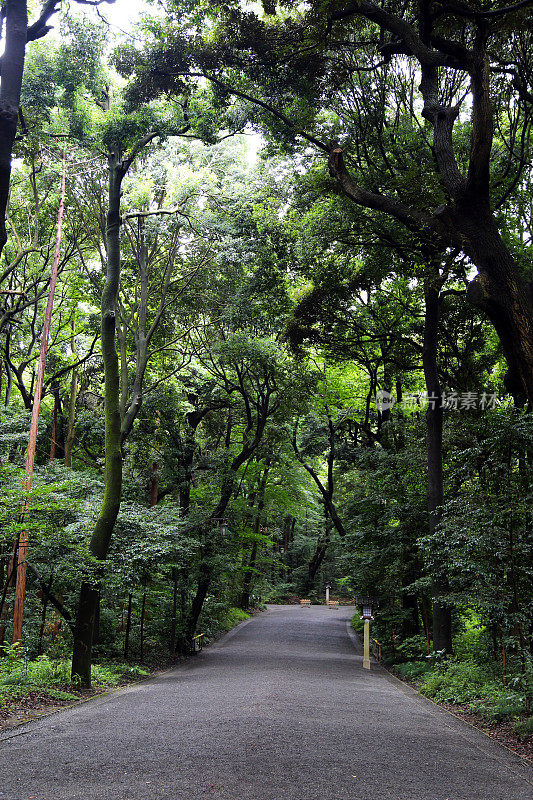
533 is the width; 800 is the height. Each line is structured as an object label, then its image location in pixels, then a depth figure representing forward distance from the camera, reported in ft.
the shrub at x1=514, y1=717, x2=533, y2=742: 20.59
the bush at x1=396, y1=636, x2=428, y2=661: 44.22
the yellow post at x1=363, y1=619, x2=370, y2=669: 43.95
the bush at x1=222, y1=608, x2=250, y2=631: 71.92
